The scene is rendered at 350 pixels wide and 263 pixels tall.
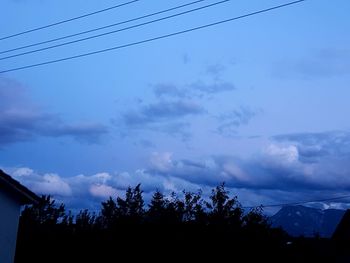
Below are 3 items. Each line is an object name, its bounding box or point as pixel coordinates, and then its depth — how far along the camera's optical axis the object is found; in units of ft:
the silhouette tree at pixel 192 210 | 112.94
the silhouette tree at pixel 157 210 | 101.91
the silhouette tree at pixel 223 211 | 110.22
